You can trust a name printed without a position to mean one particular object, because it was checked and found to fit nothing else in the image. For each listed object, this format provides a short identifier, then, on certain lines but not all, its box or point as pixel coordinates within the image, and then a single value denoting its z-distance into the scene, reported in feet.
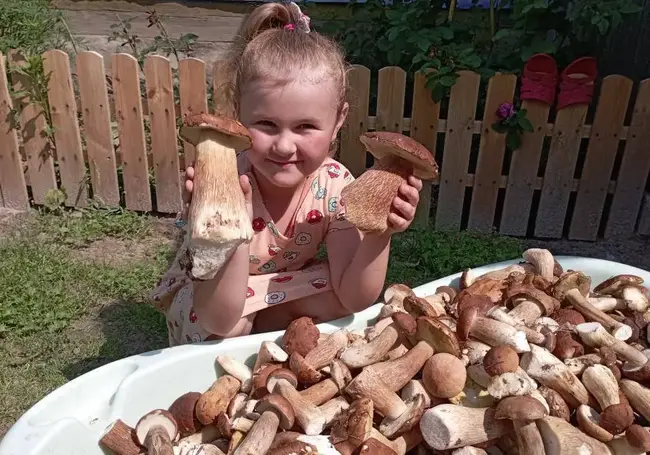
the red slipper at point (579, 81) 9.38
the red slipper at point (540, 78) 9.46
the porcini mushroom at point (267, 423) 4.15
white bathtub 4.33
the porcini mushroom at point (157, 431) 4.28
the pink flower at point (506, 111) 9.65
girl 5.04
